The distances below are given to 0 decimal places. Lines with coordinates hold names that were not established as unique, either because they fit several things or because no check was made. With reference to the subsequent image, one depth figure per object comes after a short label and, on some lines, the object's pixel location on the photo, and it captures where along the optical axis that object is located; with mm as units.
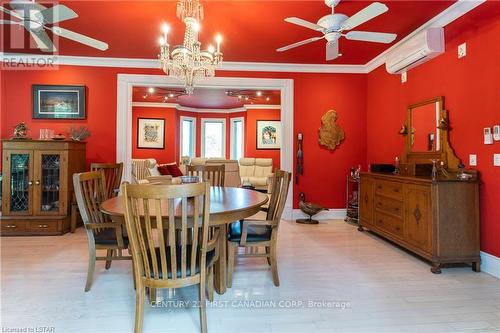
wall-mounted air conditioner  3178
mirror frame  3142
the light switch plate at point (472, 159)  2885
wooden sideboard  2750
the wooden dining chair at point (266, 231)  2361
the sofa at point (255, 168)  8539
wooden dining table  1858
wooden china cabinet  3883
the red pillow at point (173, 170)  5973
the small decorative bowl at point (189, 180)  2671
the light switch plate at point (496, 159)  2635
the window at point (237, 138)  9586
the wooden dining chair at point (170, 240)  1510
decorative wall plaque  5000
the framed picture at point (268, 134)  9023
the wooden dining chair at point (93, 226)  2205
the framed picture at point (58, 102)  4547
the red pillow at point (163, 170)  5927
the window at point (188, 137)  9422
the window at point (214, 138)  9828
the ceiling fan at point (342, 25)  2246
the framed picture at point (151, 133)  8555
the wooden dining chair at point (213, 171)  3725
